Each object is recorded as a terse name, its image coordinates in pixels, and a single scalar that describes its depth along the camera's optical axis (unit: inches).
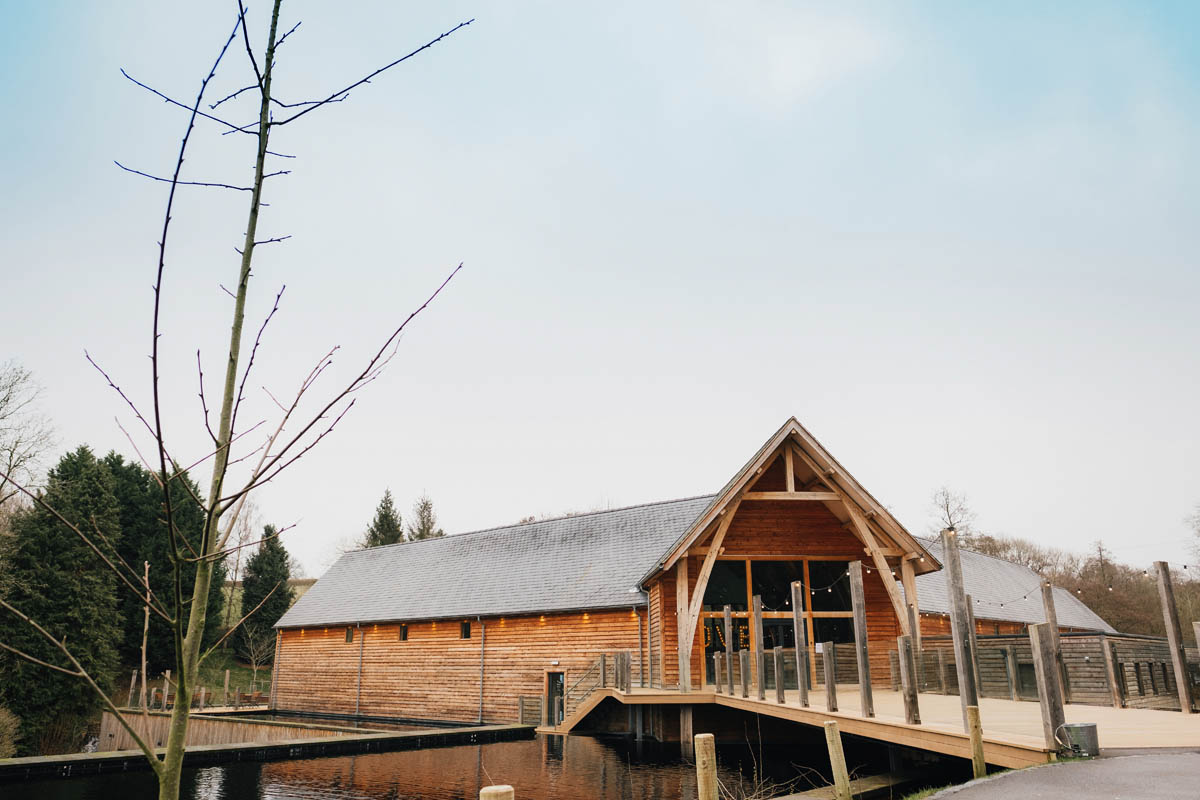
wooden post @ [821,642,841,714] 382.9
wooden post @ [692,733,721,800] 268.7
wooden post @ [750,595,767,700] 499.5
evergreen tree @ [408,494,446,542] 2348.7
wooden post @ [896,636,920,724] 315.9
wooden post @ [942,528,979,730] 271.1
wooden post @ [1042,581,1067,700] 298.6
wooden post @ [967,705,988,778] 259.6
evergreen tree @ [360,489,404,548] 2144.4
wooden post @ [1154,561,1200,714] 348.8
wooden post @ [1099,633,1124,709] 395.5
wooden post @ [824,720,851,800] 288.2
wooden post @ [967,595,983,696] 282.0
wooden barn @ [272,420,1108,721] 670.5
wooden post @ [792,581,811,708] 415.2
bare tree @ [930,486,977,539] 1784.0
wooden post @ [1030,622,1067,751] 237.3
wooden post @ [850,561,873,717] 346.6
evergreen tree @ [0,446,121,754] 905.5
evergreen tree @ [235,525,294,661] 1614.2
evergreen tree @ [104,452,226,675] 1299.2
